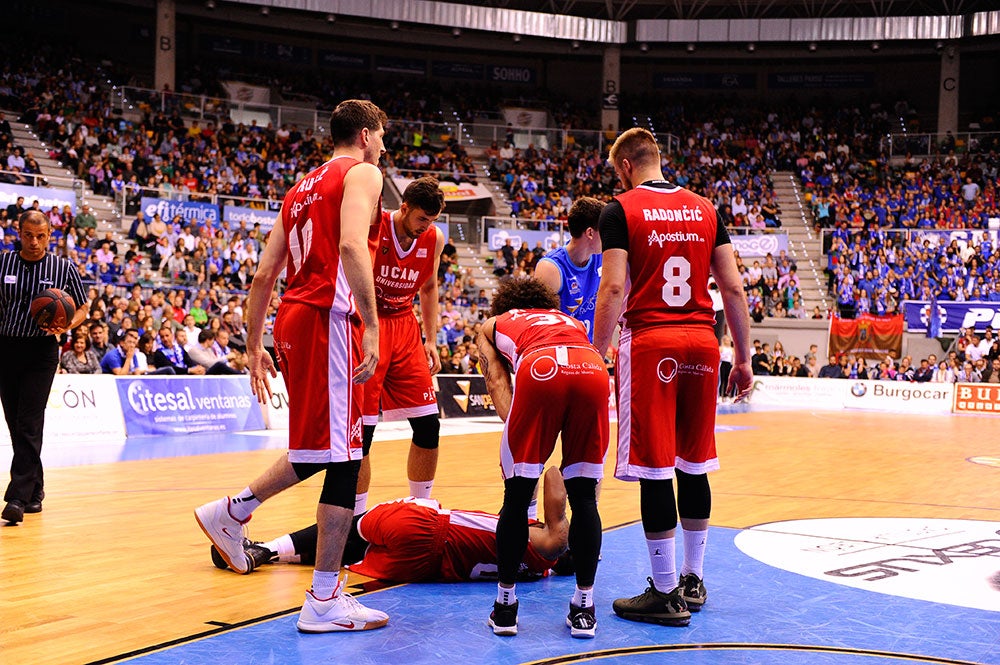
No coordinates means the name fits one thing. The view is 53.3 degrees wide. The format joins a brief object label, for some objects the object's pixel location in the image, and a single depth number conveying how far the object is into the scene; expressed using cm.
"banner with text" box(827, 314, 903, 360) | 2670
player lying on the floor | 533
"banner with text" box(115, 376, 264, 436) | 1294
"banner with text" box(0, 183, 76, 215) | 1935
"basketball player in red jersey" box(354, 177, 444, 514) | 614
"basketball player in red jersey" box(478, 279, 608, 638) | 439
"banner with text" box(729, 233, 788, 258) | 2903
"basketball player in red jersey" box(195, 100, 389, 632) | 432
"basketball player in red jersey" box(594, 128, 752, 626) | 466
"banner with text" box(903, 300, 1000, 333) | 2575
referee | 673
